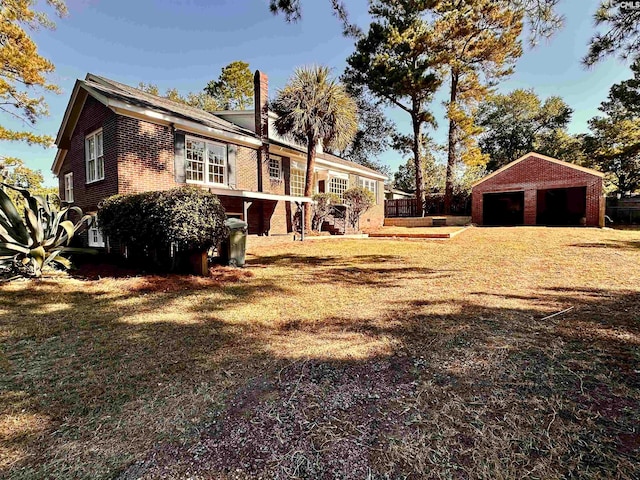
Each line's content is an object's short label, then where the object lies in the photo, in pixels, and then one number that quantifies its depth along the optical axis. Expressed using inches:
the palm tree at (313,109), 535.2
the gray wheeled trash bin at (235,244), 324.8
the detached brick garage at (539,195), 647.1
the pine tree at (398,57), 739.4
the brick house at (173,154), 391.2
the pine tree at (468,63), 709.9
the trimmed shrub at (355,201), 672.4
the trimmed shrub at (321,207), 616.4
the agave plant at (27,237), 253.1
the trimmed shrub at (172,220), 259.8
